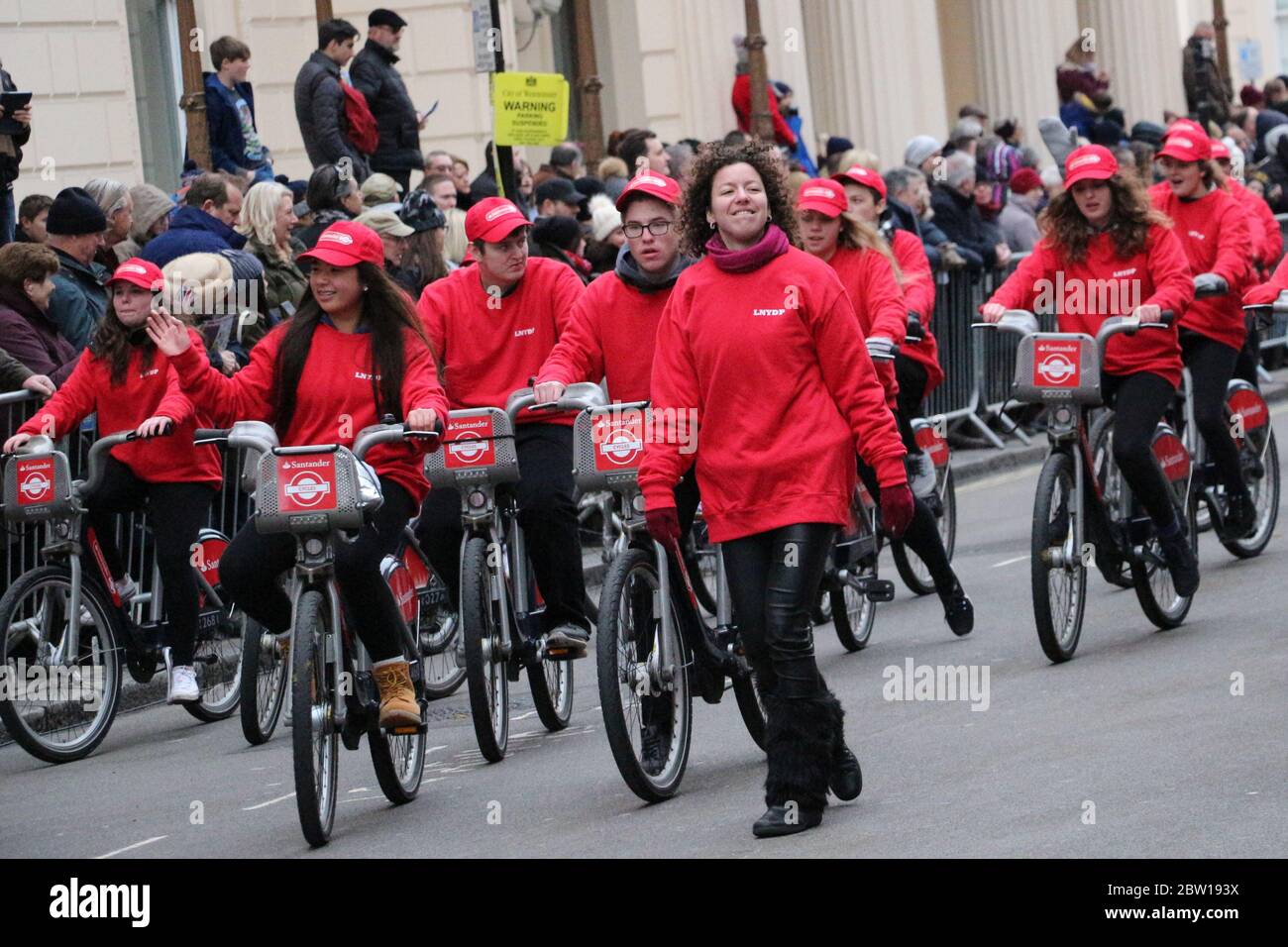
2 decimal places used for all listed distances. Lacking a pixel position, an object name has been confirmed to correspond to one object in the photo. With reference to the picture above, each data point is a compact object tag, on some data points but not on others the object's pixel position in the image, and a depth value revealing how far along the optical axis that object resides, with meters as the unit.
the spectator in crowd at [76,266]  11.59
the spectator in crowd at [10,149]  12.56
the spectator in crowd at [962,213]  18.70
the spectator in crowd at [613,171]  17.34
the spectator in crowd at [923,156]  19.50
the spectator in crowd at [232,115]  15.12
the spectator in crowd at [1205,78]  30.59
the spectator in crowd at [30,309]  11.17
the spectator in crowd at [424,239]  12.59
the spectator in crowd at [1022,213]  19.97
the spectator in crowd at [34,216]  12.41
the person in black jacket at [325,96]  15.55
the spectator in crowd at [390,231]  12.01
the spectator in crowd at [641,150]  17.73
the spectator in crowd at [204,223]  12.27
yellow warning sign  15.33
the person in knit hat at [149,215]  13.05
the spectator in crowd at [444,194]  14.77
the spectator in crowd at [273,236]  12.72
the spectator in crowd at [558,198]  15.45
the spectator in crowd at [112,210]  12.36
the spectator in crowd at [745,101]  21.34
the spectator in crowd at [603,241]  14.85
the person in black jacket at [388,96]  16.20
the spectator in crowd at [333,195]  13.48
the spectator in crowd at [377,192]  14.06
